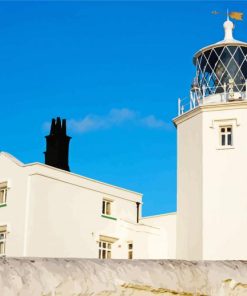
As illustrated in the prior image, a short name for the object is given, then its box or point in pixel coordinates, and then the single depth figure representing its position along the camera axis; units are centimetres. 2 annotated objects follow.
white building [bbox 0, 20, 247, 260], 2667
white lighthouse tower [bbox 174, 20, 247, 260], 2641
